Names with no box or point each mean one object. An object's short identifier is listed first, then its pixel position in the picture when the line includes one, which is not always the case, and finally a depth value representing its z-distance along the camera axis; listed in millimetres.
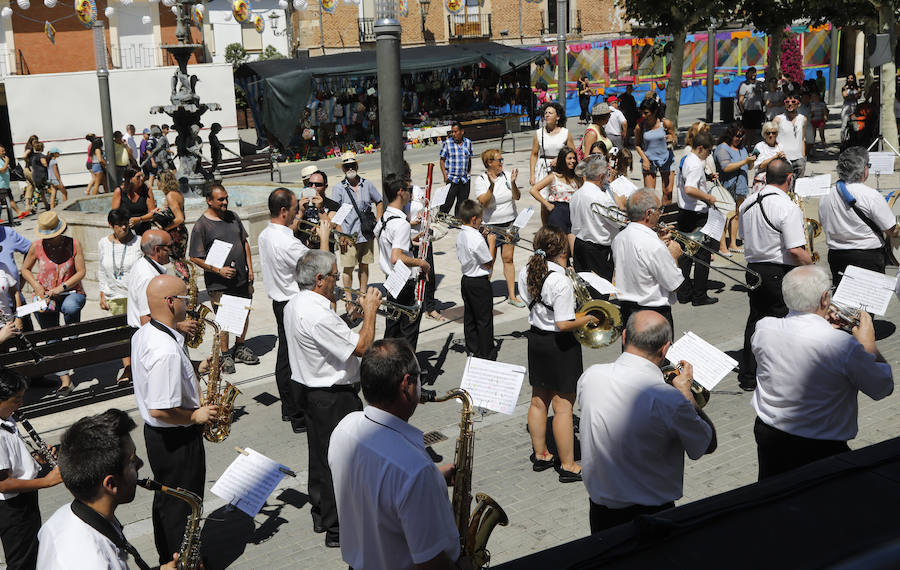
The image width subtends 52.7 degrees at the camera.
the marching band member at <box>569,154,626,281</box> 8953
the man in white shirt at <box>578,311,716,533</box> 4125
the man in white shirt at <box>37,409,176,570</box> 3213
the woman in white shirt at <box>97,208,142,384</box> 8438
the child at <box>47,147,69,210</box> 19875
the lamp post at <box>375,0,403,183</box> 7992
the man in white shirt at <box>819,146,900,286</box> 7891
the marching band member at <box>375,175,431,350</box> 8125
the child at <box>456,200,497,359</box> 8219
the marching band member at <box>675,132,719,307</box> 10164
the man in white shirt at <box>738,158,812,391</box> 7398
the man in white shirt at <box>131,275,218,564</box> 4902
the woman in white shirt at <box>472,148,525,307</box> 10234
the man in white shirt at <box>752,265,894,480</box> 4586
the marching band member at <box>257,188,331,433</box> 7551
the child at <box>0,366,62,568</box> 4480
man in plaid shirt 11992
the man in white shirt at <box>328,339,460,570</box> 3406
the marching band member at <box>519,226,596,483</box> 6242
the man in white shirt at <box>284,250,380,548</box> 5383
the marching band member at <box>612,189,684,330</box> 6742
